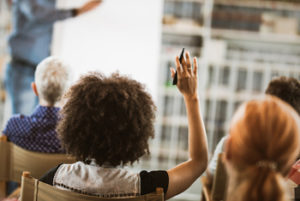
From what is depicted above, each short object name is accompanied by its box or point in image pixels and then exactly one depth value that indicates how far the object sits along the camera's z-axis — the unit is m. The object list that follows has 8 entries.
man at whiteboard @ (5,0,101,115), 4.58
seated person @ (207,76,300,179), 2.80
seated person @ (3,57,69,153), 2.76
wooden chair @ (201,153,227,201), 2.73
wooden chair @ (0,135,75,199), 2.60
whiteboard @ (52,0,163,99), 5.03
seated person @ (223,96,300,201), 1.99
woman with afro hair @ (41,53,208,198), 2.20
